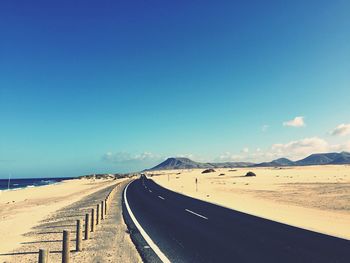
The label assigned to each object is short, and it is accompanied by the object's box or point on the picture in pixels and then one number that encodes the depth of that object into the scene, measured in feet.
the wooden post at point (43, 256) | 20.87
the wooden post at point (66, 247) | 24.95
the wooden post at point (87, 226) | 38.11
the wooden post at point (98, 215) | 49.37
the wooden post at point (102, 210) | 56.66
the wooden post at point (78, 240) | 32.71
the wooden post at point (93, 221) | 43.55
